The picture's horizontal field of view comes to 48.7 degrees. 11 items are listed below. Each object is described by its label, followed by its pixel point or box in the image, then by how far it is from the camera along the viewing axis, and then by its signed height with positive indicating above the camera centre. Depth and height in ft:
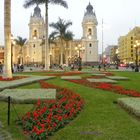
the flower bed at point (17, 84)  24.44 -3.02
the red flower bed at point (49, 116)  10.82 -4.22
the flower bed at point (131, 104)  13.87 -3.85
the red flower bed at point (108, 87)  21.72 -3.60
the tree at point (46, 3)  69.55 +28.68
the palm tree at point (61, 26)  104.53 +27.00
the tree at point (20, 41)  167.13 +27.14
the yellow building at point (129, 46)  220.82 +30.29
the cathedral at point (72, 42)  179.27 +31.32
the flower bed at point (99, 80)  32.82 -3.07
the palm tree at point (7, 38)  34.77 +6.32
